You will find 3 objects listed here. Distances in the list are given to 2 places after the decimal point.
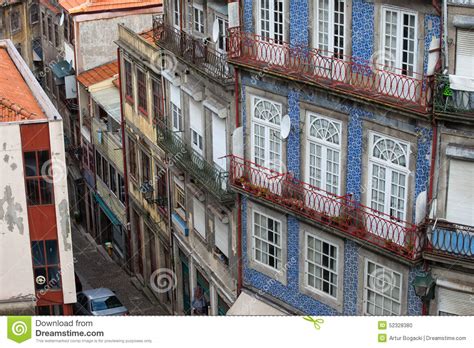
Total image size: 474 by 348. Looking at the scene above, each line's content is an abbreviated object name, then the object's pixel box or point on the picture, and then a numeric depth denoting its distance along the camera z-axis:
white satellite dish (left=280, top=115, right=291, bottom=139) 36.47
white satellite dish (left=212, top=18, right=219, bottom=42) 41.03
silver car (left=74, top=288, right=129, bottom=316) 49.69
